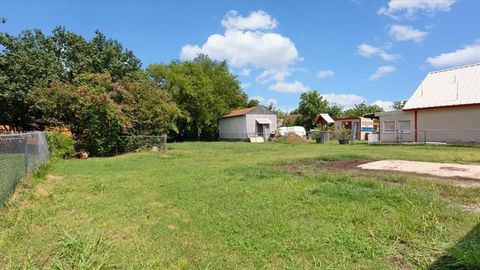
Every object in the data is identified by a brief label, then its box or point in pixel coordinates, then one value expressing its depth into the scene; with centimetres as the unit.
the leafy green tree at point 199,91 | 3788
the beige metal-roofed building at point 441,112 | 2134
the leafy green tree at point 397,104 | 5528
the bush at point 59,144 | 1541
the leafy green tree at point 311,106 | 4797
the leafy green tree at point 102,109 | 1766
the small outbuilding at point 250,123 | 3744
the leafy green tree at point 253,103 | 4971
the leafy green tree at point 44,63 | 2183
